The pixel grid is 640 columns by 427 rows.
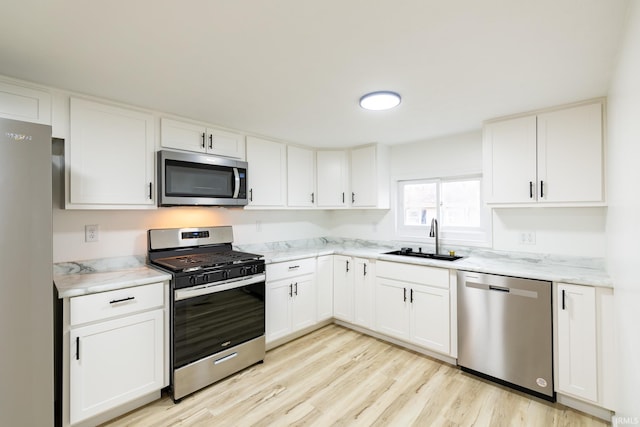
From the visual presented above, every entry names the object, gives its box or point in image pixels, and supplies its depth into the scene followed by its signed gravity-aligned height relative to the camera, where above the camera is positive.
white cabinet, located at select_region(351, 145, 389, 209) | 3.61 +0.46
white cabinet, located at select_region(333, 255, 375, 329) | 3.27 -0.87
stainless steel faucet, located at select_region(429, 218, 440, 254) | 3.23 -0.20
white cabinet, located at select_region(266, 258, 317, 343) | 2.95 -0.88
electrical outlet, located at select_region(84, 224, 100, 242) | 2.34 -0.14
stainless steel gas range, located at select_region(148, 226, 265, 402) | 2.19 -0.74
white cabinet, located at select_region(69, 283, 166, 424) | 1.82 -0.88
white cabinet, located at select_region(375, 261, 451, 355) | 2.71 -0.90
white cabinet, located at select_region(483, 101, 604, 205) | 2.22 +0.44
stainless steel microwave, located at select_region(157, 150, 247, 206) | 2.41 +0.30
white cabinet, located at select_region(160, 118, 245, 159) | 2.51 +0.69
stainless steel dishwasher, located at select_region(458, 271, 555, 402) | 2.16 -0.93
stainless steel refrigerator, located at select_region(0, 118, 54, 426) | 1.51 -0.32
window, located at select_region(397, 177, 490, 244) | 3.15 +0.04
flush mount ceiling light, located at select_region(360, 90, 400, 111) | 2.12 +0.83
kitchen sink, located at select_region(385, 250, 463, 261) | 3.10 -0.46
